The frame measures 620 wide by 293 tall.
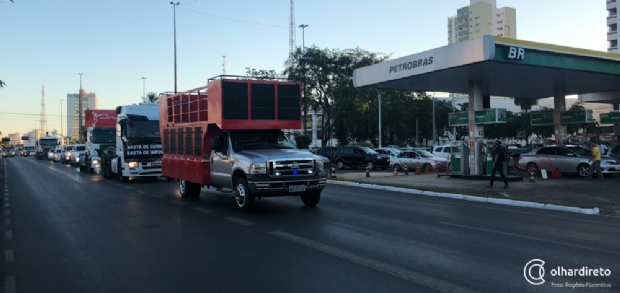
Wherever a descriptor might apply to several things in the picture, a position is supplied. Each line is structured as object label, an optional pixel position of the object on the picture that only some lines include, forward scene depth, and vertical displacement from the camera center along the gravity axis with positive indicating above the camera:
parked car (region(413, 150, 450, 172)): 27.70 -1.06
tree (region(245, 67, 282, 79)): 53.39 +8.06
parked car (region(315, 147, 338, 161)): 39.34 -0.53
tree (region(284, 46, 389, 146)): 50.25 +7.88
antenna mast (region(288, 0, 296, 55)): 60.66 +14.31
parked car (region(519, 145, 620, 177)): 21.95 -0.88
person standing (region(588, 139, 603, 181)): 19.84 -0.74
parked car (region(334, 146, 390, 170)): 33.19 -0.91
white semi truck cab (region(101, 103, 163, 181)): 22.58 +0.38
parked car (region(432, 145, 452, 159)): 31.58 -0.48
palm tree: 63.11 +6.67
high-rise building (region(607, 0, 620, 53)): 88.31 +21.34
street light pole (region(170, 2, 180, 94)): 44.60 +9.10
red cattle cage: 12.59 +0.94
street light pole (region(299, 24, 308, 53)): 55.28 +13.60
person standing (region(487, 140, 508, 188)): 17.84 -0.60
